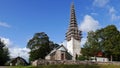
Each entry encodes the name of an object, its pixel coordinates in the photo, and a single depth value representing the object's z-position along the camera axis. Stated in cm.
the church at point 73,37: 3288
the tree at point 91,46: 2609
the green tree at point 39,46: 3263
